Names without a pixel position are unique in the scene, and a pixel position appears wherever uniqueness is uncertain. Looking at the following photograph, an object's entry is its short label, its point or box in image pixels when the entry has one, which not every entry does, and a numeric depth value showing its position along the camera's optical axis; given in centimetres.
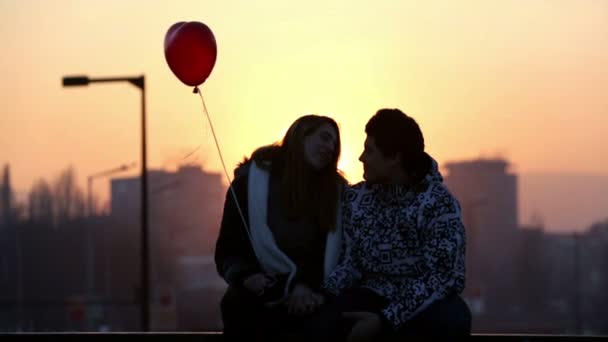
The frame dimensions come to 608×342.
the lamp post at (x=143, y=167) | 2512
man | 677
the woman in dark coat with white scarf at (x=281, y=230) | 716
